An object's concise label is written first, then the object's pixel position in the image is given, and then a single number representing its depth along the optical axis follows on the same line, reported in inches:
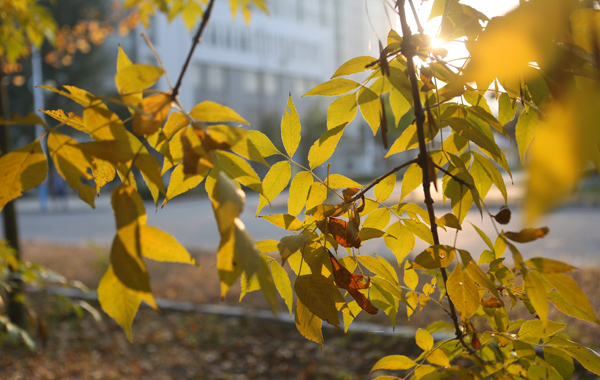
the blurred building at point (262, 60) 1330.0
